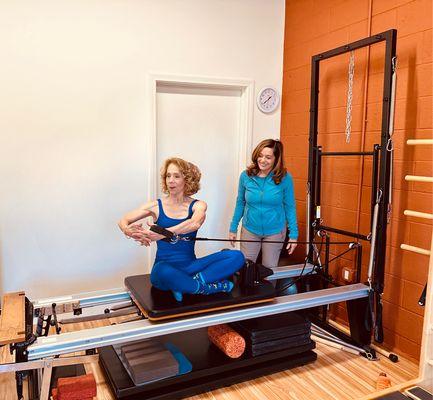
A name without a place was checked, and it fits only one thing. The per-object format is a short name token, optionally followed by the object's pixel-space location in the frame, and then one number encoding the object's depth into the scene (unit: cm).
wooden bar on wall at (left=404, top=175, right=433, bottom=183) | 213
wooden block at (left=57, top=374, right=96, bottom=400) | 191
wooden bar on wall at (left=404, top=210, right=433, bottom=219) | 213
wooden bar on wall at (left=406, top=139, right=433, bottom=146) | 212
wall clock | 361
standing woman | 281
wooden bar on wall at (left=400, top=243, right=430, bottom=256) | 220
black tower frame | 241
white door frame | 324
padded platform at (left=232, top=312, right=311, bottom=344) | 240
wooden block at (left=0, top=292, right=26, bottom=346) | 180
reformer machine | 190
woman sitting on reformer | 227
